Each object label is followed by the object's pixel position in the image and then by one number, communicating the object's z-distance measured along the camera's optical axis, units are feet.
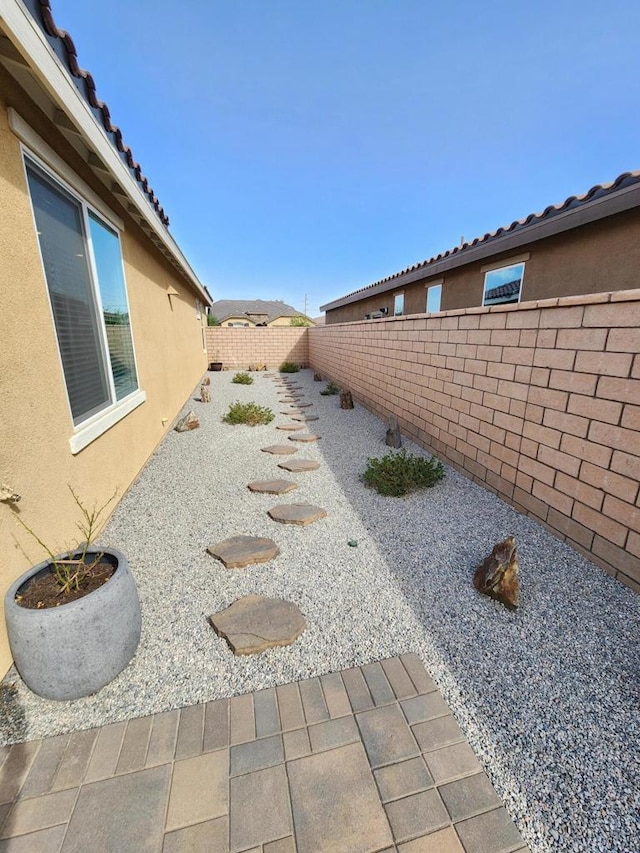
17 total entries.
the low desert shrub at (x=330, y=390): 32.09
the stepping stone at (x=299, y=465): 14.90
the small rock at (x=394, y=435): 17.30
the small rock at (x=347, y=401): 26.32
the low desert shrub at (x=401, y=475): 12.46
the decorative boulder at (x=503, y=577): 7.18
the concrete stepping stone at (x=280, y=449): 16.99
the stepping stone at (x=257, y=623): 6.28
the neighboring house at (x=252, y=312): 143.33
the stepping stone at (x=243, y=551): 8.63
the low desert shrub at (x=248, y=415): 22.13
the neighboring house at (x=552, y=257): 13.71
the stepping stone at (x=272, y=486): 12.59
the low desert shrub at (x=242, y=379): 38.14
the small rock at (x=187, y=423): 20.42
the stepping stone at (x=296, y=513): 10.57
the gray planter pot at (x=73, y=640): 4.91
